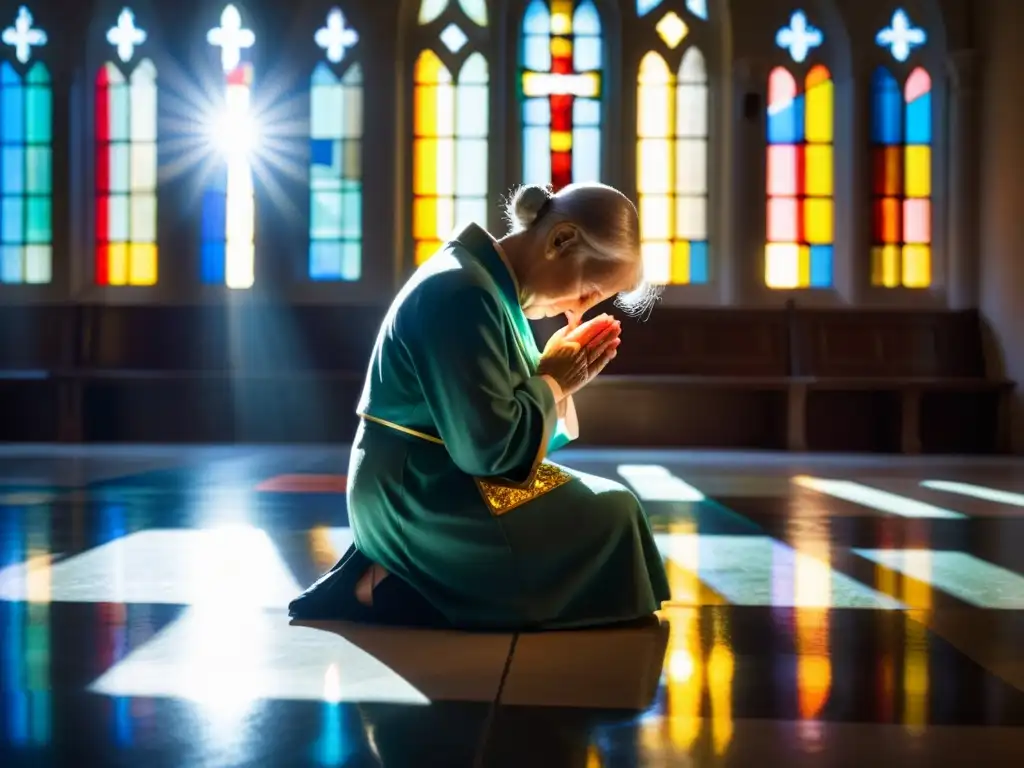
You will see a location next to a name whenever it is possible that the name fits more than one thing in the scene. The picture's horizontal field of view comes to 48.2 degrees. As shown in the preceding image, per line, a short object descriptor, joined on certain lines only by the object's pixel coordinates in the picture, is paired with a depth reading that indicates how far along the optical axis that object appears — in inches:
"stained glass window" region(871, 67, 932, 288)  421.1
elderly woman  93.0
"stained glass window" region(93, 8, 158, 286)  430.3
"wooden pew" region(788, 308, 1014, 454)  393.1
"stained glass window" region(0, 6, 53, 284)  428.8
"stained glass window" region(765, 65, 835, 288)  422.3
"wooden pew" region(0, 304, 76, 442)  393.1
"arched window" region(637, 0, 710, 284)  426.9
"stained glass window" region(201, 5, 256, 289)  425.7
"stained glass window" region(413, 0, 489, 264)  428.8
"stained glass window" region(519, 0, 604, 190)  428.1
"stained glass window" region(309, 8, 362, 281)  422.9
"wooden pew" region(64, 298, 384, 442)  397.1
